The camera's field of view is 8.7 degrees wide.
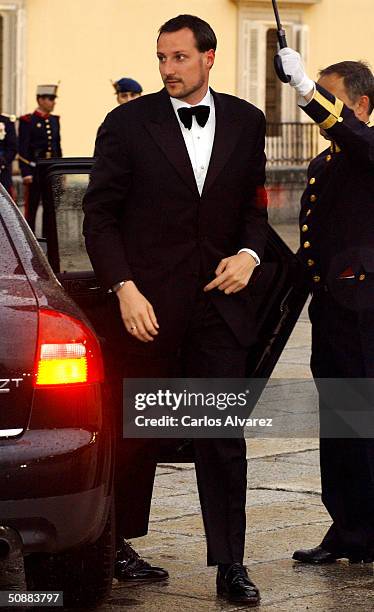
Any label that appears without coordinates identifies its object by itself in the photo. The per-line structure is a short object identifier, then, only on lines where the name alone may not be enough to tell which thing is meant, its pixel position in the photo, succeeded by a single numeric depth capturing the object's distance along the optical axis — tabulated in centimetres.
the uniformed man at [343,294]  765
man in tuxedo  728
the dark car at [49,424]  620
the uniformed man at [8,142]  2766
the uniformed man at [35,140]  2959
